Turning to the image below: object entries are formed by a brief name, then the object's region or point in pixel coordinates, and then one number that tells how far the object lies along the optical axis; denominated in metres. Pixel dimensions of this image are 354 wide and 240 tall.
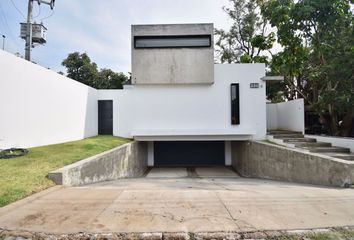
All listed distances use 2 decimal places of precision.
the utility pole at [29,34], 11.84
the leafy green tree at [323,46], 9.73
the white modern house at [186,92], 12.03
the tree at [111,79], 26.84
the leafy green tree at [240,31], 19.47
